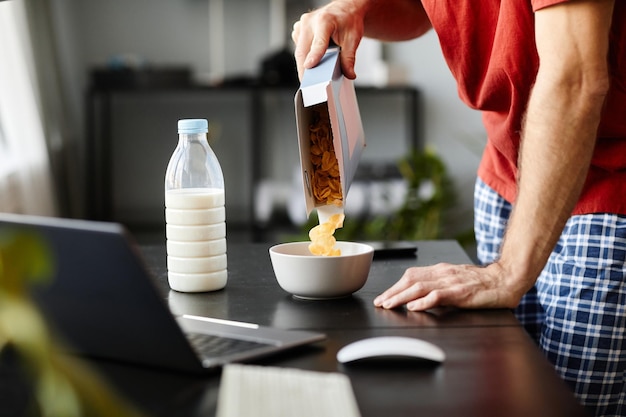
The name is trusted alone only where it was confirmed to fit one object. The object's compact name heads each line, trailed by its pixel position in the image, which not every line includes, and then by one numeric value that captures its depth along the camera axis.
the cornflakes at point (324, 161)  1.22
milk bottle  1.25
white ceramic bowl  1.16
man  1.18
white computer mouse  0.85
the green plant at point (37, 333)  0.34
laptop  0.69
